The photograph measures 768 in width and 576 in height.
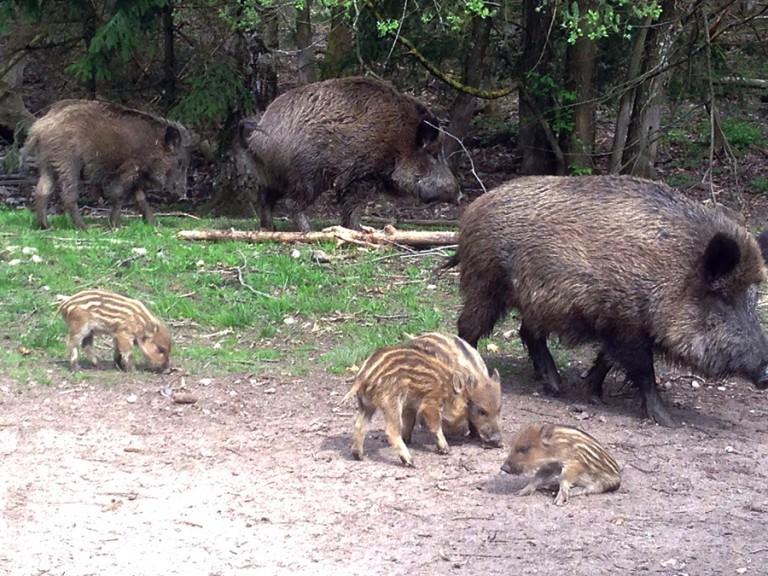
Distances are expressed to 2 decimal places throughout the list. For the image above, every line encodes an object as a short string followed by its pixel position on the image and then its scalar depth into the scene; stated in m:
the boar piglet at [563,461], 5.73
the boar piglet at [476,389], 6.32
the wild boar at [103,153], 12.13
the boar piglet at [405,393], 6.07
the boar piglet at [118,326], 7.58
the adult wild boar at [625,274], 7.20
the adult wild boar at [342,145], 12.16
